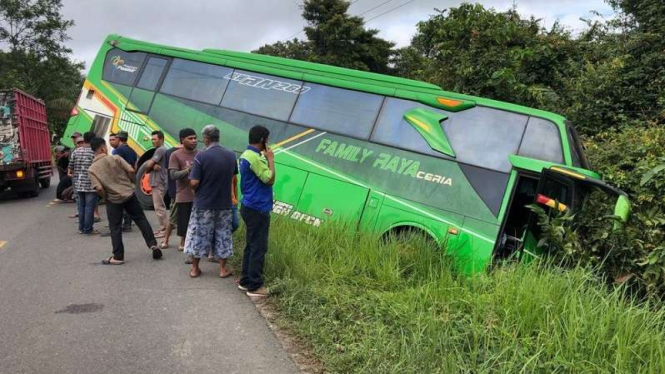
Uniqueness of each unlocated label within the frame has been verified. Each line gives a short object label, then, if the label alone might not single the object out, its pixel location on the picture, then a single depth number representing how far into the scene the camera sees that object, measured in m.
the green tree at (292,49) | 33.69
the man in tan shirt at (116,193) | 6.65
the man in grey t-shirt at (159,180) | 8.17
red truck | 12.34
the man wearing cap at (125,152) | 8.66
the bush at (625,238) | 5.05
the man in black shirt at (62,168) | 11.69
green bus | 6.47
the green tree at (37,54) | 27.78
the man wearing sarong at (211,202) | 5.75
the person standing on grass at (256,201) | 5.26
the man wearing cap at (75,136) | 10.46
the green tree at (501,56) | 12.20
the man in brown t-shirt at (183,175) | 6.74
